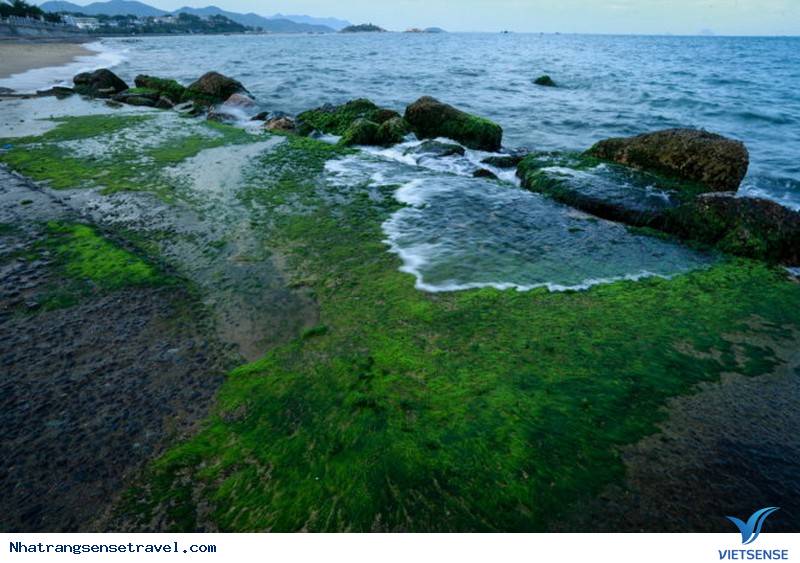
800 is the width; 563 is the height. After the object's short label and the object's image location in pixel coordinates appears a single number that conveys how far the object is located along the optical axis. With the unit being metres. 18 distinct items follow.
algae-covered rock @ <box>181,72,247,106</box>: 19.08
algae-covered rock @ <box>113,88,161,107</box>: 17.09
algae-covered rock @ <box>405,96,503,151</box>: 13.12
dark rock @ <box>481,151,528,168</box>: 11.10
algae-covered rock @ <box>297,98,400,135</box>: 14.58
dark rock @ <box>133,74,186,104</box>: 18.95
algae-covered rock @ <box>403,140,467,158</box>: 11.66
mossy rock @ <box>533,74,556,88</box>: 29.79
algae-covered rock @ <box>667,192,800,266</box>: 6.32
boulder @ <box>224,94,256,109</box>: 18.34
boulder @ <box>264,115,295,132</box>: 14.27
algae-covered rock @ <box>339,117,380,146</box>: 12.67
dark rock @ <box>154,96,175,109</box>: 17.08
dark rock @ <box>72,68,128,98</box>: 18.84
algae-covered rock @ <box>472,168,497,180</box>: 9.97
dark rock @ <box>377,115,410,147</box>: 12.94
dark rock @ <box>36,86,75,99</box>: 17.86
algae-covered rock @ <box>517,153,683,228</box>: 7.56
